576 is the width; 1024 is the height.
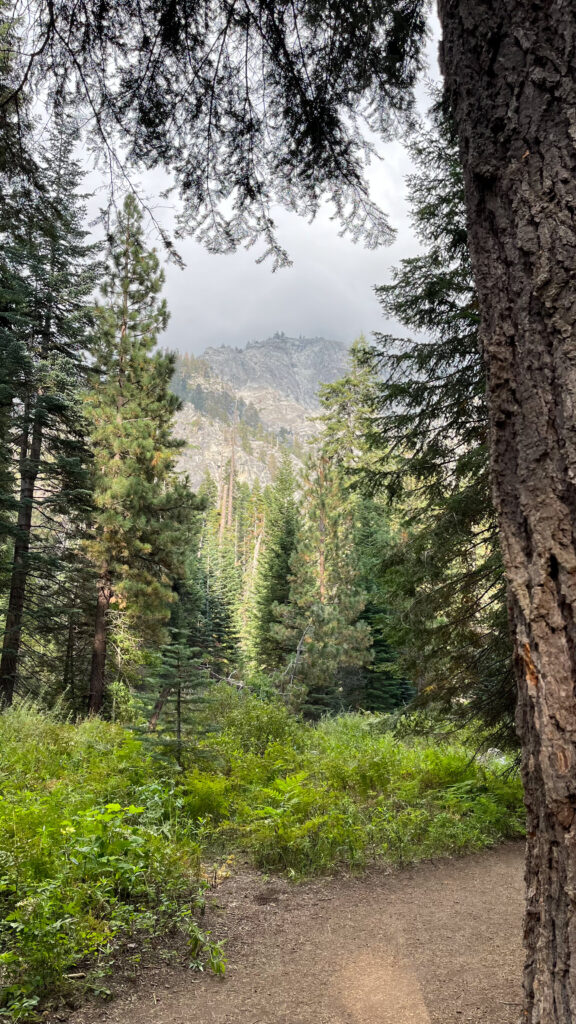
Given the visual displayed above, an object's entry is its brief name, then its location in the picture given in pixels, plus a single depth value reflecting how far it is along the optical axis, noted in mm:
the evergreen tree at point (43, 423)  12422
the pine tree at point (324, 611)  16875
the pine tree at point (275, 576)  20578
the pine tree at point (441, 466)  5730
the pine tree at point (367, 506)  6934
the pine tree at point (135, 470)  13531
